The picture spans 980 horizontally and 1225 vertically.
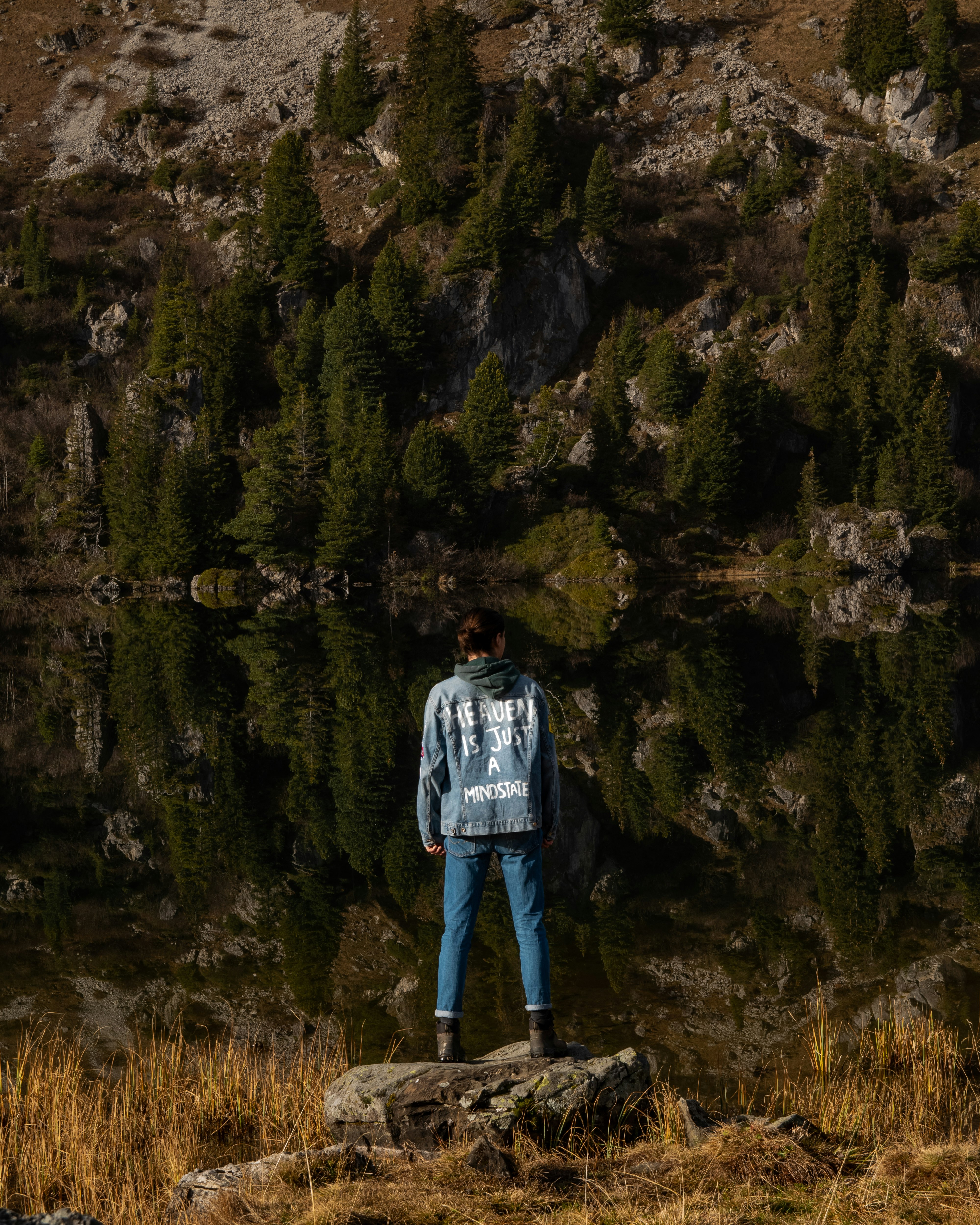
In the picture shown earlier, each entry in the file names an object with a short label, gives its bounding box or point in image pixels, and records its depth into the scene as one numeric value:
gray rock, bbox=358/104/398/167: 109.62
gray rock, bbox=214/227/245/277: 103.38
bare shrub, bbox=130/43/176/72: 130.88
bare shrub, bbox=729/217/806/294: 98.75
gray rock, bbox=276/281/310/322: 95.94
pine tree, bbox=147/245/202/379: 87.00
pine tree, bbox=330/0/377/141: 114.12
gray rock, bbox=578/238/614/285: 100.50
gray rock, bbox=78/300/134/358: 100.06
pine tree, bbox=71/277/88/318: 101.44
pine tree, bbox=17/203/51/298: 101.56
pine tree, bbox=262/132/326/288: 95.94
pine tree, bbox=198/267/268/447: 85.19
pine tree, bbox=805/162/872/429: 89.31
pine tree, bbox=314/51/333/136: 118.31
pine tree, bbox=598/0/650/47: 117.75
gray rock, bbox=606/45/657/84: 117.38
